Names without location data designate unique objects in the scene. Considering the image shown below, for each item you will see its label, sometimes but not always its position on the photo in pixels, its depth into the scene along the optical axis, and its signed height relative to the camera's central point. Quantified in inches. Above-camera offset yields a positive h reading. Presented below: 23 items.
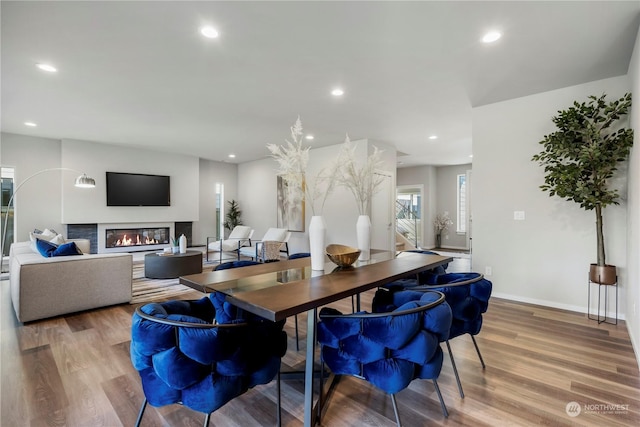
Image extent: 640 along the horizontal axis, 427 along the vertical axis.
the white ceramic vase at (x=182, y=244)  212.8 -22.9
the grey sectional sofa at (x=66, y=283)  121.3 -30.6
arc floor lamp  175.0 +17.8
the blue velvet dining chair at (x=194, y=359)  48.6 -24.5
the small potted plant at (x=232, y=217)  361.4 -5.9
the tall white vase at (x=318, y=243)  83.3 -8.6
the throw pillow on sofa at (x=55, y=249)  138.0 -17.1
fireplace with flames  278.8 -23.8
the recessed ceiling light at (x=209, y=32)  98.1 +59.7
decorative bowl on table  82.7 -12.6
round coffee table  197.6 -35.0
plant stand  126.5 -38.6
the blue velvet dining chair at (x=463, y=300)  74.5 -22.3
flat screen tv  274.2 +21.6
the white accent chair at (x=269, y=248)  216.7 -27.7
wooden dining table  53.6 -16.0
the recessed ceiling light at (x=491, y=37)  99.9 +59.1
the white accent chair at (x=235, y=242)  261.1 -26.4
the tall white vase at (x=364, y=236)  98.9 -8.0
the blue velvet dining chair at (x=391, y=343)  54.4 -24.7
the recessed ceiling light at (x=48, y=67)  123.0 +59.9
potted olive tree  118.2 +23.1
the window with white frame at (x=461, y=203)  362.9 +10.6
